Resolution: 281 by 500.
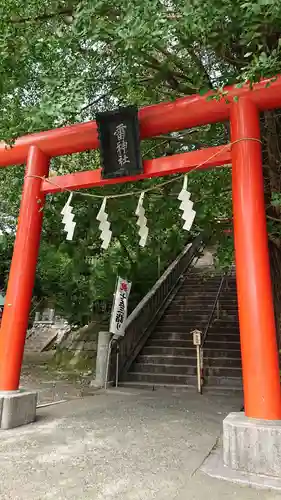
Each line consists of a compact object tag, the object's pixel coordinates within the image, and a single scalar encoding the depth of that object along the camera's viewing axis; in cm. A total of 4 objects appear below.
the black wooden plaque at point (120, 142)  530
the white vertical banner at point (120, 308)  844
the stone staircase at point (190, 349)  834
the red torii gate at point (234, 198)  396
